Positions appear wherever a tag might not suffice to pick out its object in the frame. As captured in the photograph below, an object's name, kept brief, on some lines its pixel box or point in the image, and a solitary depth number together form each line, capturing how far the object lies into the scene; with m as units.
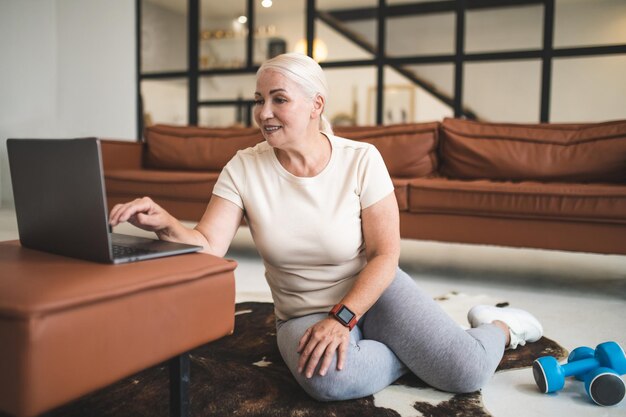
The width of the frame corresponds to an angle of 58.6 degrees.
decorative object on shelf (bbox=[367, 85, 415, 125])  5.47
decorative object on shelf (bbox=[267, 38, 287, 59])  5.95
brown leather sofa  2.53
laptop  0.91
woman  1.32
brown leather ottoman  0.76
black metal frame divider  4.85
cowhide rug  1.26
